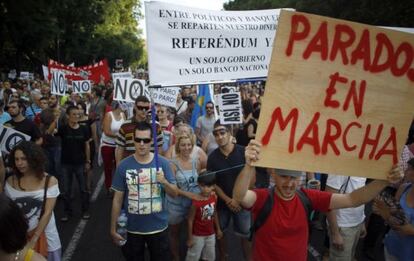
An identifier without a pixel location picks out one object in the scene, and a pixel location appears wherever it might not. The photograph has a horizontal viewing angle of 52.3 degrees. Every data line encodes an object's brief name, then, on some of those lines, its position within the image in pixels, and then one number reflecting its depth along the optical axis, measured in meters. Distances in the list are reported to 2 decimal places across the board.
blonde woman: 4.70
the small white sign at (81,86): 12.19
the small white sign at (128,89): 7.70
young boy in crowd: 4.51
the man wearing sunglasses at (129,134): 5.60
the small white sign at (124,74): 12.47
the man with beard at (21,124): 6.04
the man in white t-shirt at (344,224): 3.94
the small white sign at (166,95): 8.33
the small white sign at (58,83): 10.64
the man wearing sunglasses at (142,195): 3.82
